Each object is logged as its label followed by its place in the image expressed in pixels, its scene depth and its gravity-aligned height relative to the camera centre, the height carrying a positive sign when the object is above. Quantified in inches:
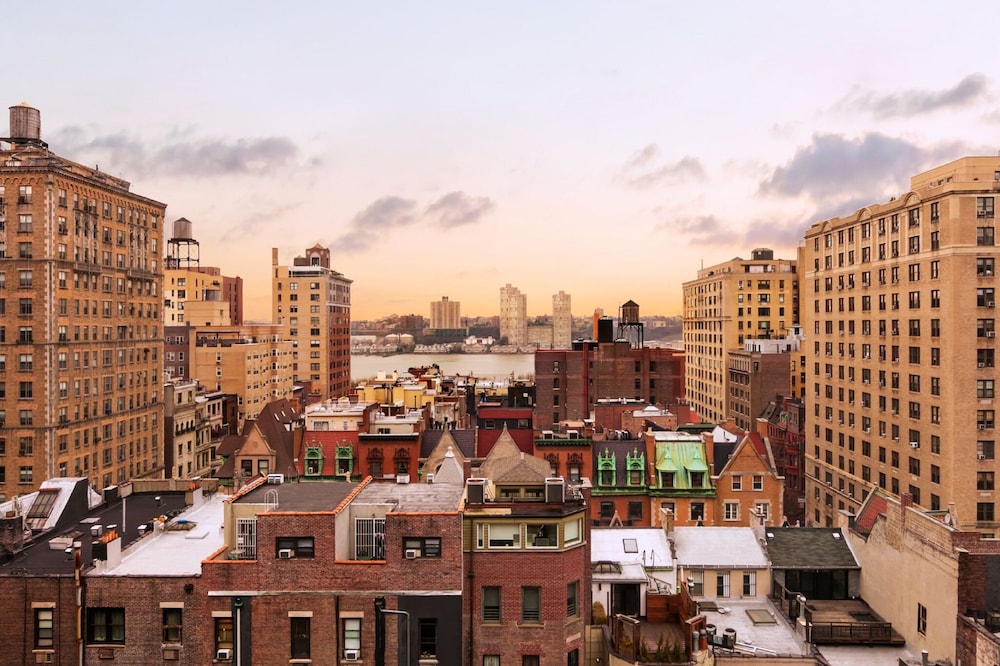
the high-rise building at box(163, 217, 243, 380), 7086.6 +379.2
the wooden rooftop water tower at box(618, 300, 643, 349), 5590.6 +120.0
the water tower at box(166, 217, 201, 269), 7810.0 +1070.9
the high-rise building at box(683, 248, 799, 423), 6358.3 +210.7
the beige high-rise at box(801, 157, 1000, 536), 2741.1 -65.9
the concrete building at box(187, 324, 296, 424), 5753.0 -205.7
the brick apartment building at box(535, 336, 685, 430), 4751.5 -260.6
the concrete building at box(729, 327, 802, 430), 5255.9 -262.1
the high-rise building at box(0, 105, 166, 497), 3341.5 +58.5
